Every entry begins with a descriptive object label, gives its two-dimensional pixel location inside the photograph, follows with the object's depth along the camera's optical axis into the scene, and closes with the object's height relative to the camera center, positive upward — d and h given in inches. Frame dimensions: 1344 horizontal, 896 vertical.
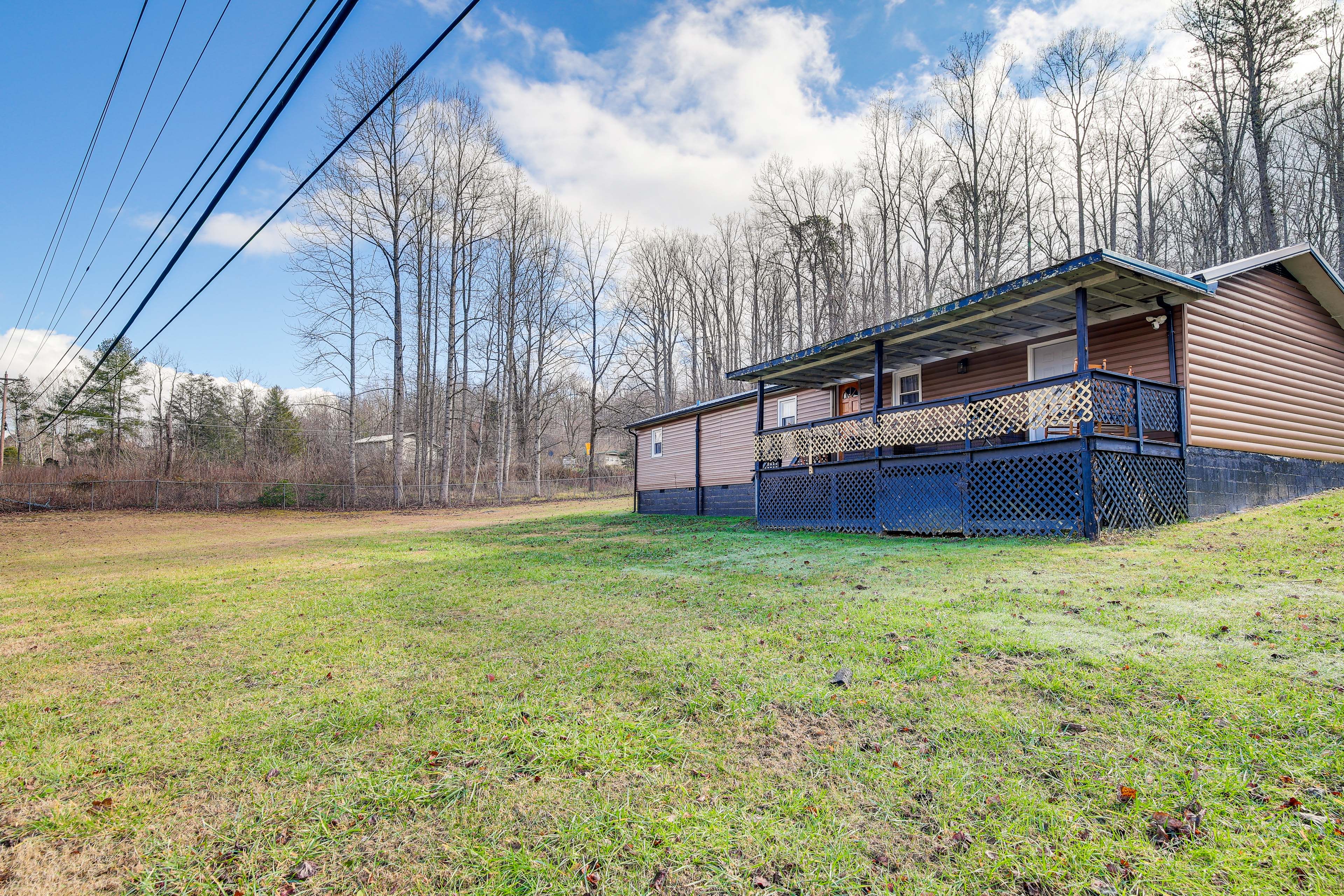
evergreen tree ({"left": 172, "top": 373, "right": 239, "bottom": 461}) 1366.9 +142.7
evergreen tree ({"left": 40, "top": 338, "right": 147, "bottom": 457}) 1200.2 +149.8
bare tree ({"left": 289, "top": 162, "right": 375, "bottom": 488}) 1047.6 +337.9
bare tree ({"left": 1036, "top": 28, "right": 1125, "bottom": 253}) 884.6 +583.2
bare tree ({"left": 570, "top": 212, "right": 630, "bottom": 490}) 1396.4 +355.9
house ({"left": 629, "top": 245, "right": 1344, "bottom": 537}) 347.3 +35.2
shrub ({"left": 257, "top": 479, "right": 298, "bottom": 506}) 987.3 -28.8
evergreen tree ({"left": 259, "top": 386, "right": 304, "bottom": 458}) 1472.7 +120.2
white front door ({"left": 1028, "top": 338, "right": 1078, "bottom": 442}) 444.8 +76.2
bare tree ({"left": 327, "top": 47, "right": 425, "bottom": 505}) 1009.5 +546.5
